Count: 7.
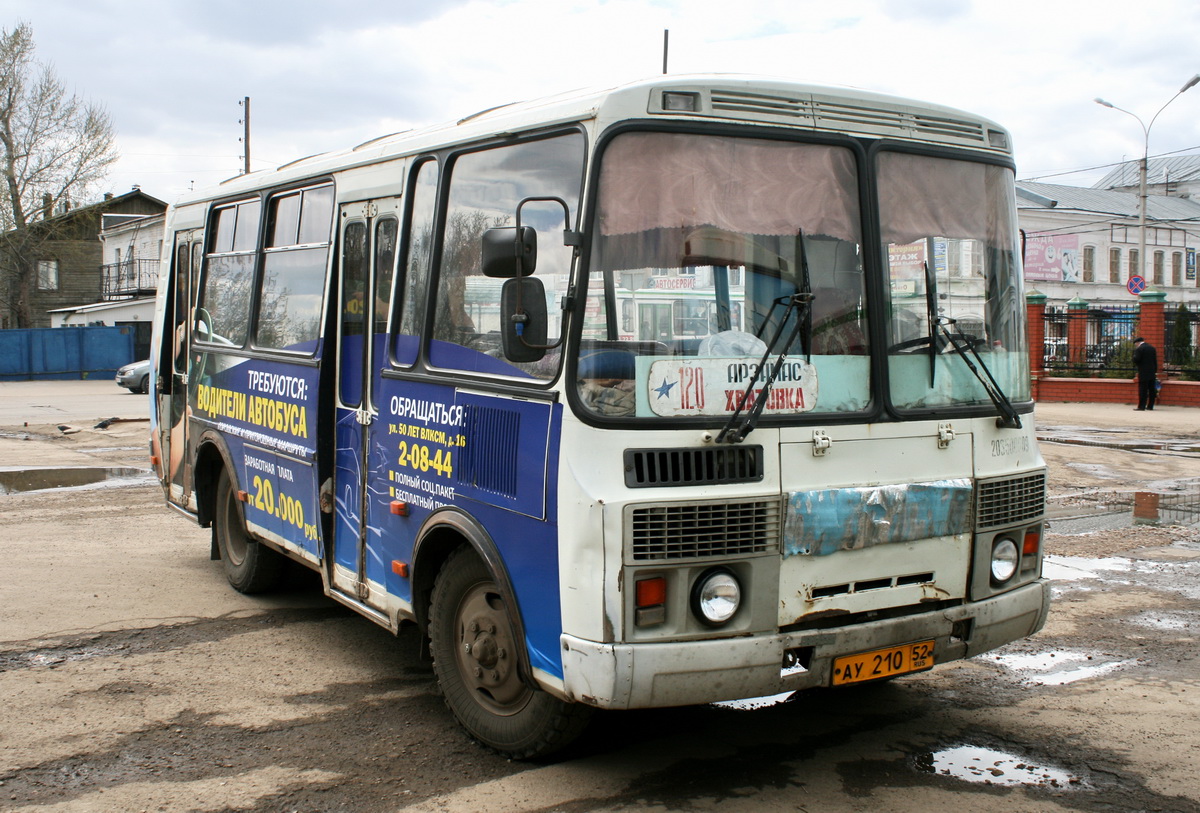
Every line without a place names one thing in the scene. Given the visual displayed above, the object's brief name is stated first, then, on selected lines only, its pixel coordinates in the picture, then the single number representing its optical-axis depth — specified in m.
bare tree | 42.41
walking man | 23.25
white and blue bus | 3.80
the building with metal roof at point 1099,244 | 54.97
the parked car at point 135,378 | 28.91
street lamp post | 34.03
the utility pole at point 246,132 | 41.91
